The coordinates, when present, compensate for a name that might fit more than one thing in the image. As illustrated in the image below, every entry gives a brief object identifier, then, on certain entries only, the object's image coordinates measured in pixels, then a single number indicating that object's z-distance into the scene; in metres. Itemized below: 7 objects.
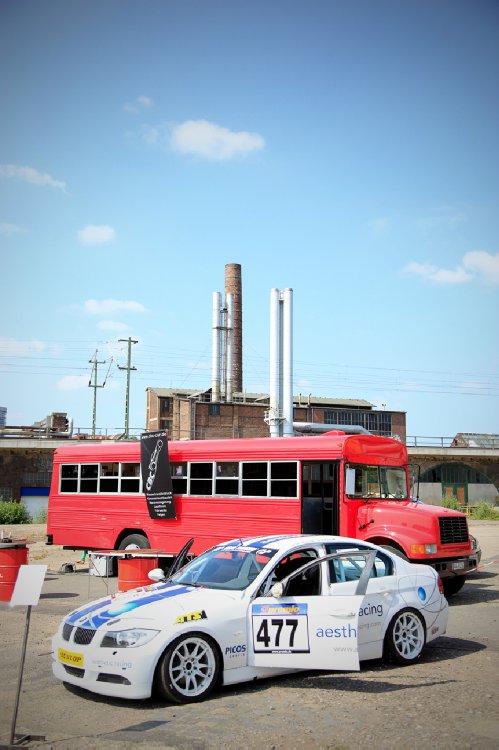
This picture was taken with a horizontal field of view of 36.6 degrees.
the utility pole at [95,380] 71.78
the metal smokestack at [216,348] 68.38
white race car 7.03
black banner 17.01
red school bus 13.59
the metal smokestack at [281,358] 52.25
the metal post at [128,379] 58.33
